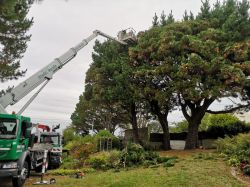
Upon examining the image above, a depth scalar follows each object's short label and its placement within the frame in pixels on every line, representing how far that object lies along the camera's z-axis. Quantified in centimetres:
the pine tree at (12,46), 1164
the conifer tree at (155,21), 1761
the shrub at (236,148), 916
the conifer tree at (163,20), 1731
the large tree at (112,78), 1577
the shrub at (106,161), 1019
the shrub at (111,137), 1628
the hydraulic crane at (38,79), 881
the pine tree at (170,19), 1726
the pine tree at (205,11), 1633
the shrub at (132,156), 1014
